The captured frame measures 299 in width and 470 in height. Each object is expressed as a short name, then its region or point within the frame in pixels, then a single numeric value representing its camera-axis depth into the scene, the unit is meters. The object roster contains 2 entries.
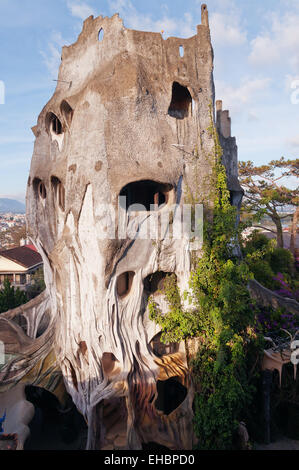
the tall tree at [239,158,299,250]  21.28
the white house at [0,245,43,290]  22.67
